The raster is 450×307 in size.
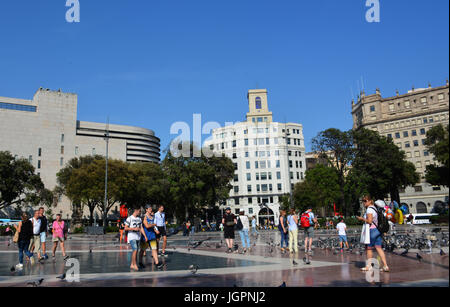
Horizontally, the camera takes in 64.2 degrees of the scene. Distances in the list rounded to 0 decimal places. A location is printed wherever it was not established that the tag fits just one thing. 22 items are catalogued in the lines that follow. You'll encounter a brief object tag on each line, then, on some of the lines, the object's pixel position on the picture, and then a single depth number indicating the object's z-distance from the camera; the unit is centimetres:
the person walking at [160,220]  1330
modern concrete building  8744
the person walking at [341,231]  1506
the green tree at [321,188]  5428
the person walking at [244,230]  1573
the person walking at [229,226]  1536
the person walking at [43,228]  1364
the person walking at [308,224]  1345
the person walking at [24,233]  1162
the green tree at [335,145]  3750
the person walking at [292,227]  1259
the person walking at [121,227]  2390
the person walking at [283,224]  1413
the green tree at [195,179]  5191
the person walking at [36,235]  1345
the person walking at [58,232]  1435
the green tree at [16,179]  5484
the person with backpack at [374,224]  804
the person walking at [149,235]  1038
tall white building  8912
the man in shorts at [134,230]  998
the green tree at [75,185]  5250
